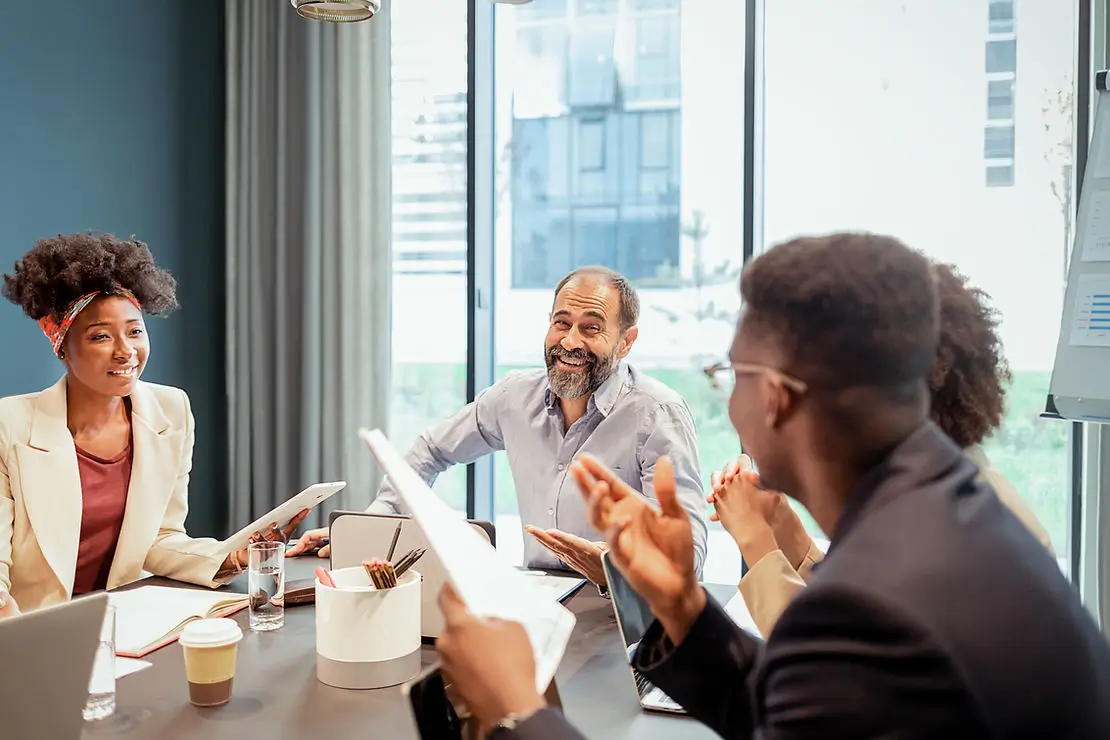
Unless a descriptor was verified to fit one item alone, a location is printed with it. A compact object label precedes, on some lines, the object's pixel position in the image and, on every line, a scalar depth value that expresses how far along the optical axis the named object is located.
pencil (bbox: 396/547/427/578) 1.55
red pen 1.55
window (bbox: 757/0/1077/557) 3.25
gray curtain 3.89
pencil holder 1.47
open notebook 1.65
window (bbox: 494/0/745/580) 3.63
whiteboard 2.69
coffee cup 1.38
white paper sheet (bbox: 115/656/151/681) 1.50
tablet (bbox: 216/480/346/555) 1.95
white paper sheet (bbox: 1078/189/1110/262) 2.73
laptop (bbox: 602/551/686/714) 1.39
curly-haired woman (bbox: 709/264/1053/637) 1.39
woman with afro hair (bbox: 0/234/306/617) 2.11
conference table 1.30
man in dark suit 0.75
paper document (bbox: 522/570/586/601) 1.96
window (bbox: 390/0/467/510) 3.90
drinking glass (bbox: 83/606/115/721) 1.34
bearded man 2.51
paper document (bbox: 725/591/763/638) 1.74
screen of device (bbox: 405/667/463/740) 1.02
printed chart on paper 2.69
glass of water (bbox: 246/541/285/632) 1.76
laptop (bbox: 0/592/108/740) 1.09
